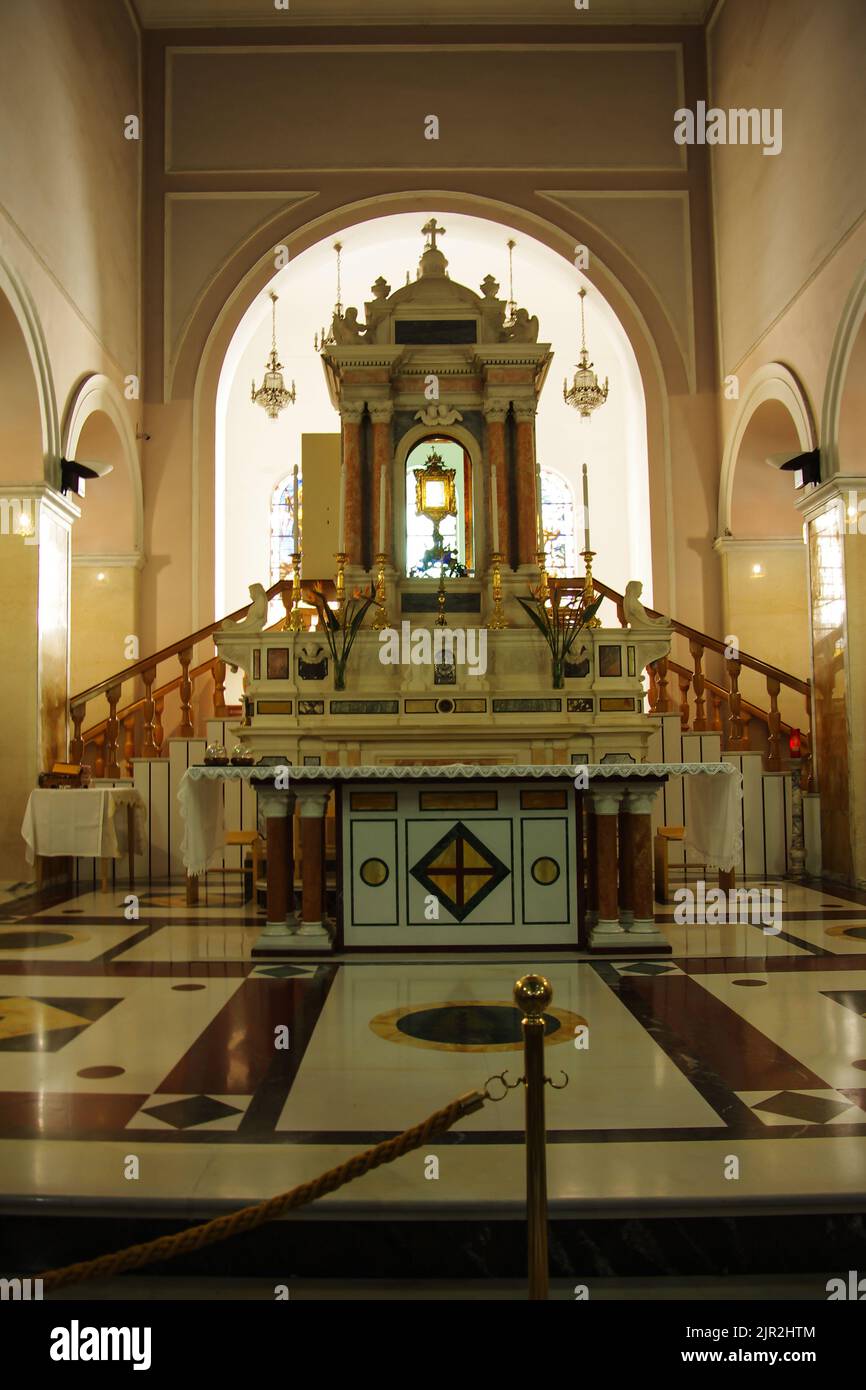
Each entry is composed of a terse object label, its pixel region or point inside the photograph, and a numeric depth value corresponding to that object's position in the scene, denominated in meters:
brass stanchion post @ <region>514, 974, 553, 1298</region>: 2.23
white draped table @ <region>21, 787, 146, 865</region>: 8.45
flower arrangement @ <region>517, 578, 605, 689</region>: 7.68
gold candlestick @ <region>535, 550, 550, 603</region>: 8.25
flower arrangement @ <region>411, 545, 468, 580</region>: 8.56
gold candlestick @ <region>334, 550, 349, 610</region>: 7.98
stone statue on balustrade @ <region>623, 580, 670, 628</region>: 7.83
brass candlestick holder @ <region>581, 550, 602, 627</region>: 7.39
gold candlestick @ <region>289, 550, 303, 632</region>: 7.95
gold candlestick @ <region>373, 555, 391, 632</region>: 7.98
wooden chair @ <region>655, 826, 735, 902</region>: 8.03
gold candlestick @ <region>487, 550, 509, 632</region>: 7.97
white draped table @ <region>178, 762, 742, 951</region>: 5.91
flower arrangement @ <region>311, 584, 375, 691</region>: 7.74
